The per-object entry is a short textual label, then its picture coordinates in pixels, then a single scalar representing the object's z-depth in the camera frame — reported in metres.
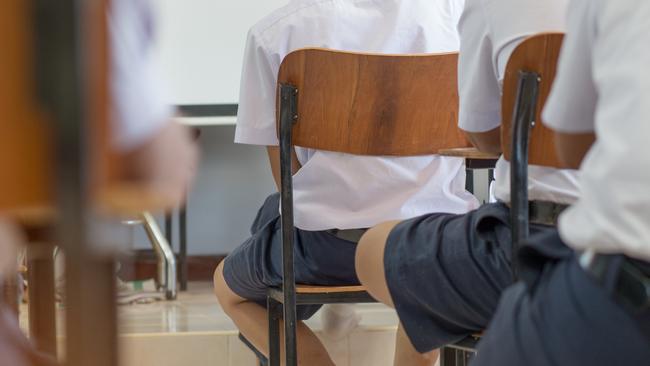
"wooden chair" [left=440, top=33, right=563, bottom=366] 2.87
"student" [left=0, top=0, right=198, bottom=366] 1.80
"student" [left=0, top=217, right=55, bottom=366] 2.33
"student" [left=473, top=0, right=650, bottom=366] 2.38
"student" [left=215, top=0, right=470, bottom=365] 3.53
